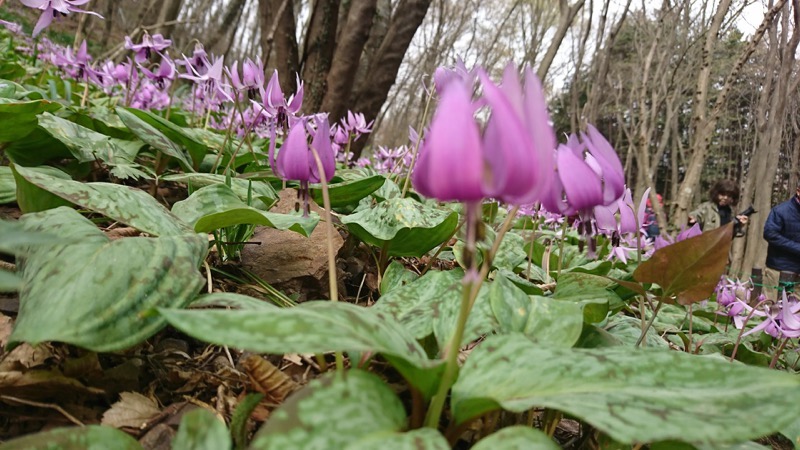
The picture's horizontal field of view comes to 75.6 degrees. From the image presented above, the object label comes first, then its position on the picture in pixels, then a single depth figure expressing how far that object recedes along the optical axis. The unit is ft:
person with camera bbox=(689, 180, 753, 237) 18.12
